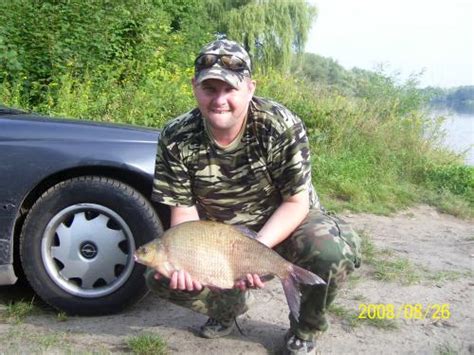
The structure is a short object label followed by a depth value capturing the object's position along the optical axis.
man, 2.44
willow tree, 20.05
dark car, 2.83
